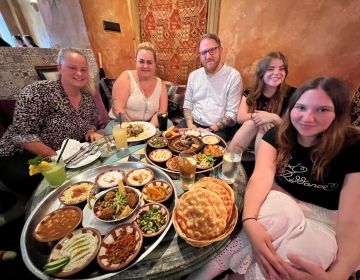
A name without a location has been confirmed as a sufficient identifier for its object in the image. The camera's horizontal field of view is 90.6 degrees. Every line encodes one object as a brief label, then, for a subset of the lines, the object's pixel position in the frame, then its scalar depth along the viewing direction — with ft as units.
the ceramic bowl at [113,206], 2.75
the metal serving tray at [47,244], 2.21
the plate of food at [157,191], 3.13
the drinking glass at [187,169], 3.34
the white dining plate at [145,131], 5.21
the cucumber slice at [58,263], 2.11
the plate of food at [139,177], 3.48
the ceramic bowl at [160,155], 4.18
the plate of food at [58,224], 2.59
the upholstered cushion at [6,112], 6.54
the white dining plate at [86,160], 3.98
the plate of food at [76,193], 3.14
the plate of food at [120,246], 2.25
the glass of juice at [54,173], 3.39
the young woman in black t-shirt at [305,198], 2.55
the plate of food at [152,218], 2.61
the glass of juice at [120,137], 4.66
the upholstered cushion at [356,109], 5.99
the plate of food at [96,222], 2.75
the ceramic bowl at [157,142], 4.69
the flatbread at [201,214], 2.40
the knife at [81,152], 4.11
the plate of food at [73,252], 2.13
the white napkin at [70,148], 4.21
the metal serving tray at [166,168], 3.85
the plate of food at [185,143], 4.54
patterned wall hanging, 9.12
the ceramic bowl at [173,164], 3.93
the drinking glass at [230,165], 3.59
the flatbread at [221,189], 2.79
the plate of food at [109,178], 3.43
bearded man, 7.04
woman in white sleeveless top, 7.03
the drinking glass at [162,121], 5.97
